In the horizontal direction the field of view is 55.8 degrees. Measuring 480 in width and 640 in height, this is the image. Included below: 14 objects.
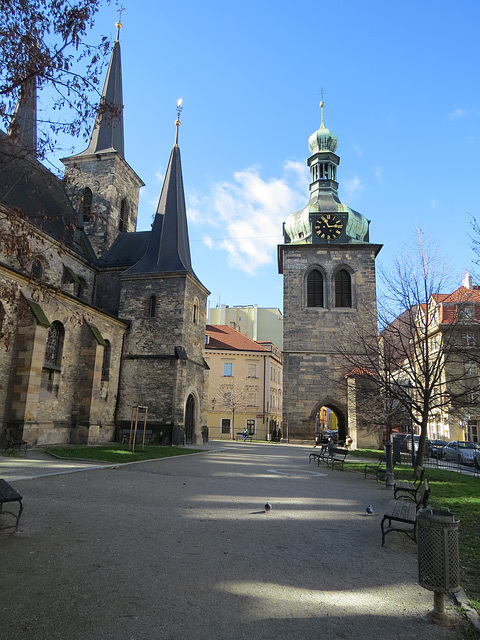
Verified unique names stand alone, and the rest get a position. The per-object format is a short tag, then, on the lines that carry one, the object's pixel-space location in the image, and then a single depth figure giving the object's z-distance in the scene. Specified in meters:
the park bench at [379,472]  12.98
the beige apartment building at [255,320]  70.88
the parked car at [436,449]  27.67
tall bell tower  34.50
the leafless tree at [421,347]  13.28
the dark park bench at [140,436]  24.27
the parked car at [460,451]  25.08
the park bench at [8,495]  5.28
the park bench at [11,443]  15.53
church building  17.52
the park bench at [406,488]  8.31
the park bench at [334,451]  15.28
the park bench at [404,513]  5.76
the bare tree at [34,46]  5.58
